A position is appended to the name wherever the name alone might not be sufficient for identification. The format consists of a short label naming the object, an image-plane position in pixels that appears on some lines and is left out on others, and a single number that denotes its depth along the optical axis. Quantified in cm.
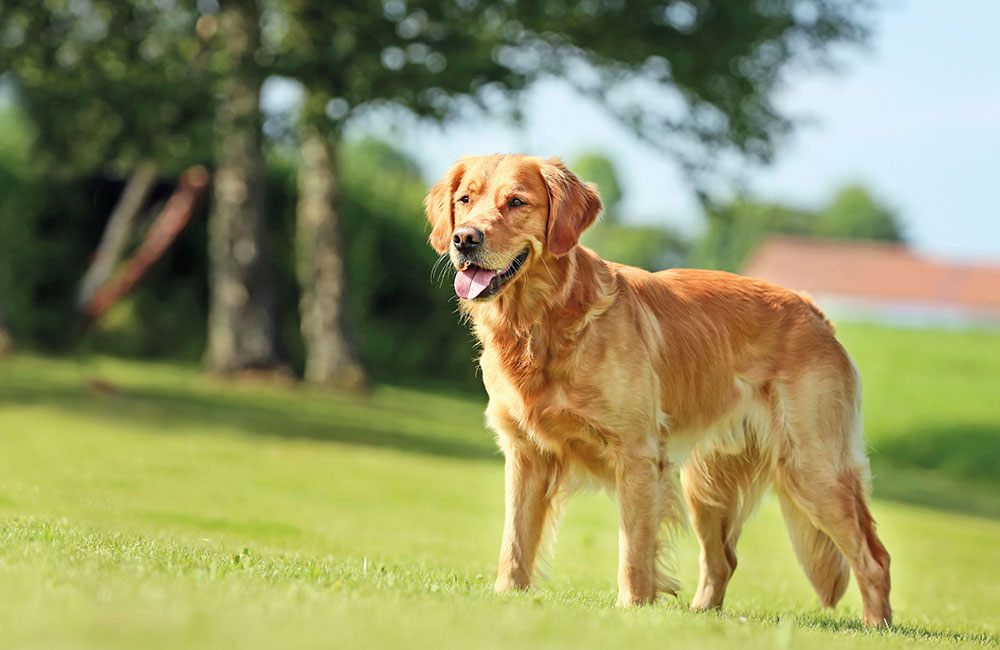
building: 7919
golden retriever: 615
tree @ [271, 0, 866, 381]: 1773
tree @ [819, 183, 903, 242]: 12044
